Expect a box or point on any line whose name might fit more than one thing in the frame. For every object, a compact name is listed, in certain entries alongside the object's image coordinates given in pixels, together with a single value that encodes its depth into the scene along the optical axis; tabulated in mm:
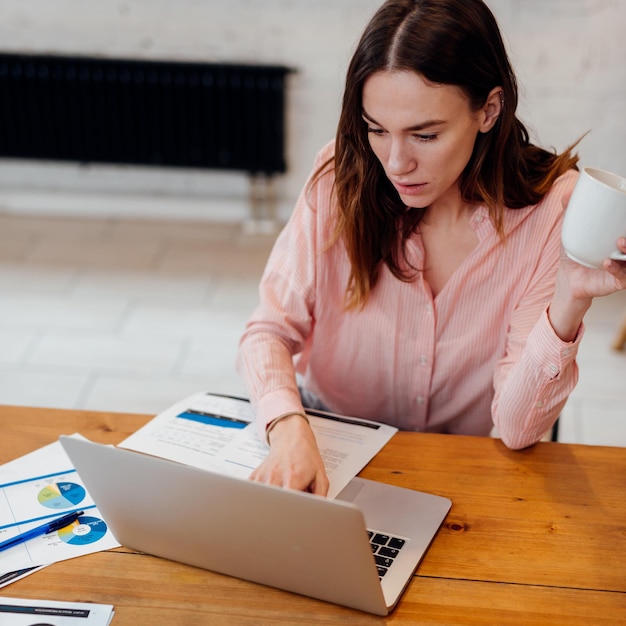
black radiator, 3619
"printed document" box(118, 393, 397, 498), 1144
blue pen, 1024
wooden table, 922
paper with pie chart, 1014
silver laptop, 840
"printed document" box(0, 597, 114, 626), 914
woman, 1150
